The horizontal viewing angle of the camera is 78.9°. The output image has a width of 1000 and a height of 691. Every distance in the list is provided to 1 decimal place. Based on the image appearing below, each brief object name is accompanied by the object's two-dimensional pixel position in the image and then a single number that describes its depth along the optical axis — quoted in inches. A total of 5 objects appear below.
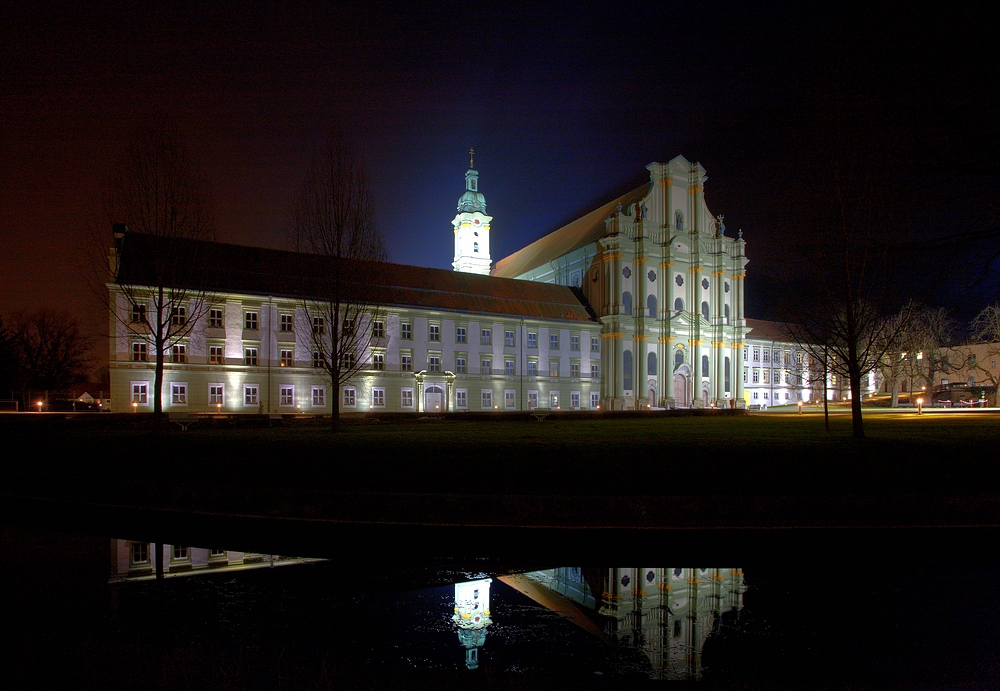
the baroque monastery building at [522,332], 1792.6
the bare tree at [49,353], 2984.7
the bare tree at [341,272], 1150.3
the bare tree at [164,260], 888.3
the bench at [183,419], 1237.2
